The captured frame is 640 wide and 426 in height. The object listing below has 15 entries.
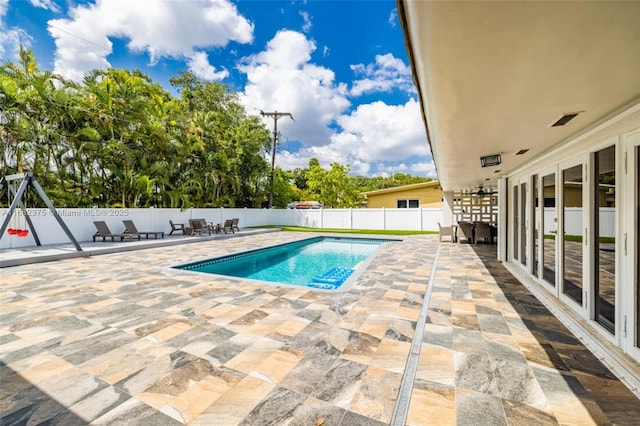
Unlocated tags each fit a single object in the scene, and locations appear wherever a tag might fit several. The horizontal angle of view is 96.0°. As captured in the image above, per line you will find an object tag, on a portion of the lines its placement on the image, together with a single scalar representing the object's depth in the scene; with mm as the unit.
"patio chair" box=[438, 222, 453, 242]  10766
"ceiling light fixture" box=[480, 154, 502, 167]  4516
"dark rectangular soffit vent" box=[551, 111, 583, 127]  2605
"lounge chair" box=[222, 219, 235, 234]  14531
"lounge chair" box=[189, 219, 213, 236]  13234
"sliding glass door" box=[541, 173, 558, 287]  4734
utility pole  21297
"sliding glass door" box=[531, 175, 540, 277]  5251
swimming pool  7191
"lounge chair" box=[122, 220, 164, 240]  11307
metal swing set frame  7299
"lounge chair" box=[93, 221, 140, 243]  10594
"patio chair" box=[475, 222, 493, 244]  10664
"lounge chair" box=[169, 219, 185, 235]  13070
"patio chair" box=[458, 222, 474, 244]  10773
